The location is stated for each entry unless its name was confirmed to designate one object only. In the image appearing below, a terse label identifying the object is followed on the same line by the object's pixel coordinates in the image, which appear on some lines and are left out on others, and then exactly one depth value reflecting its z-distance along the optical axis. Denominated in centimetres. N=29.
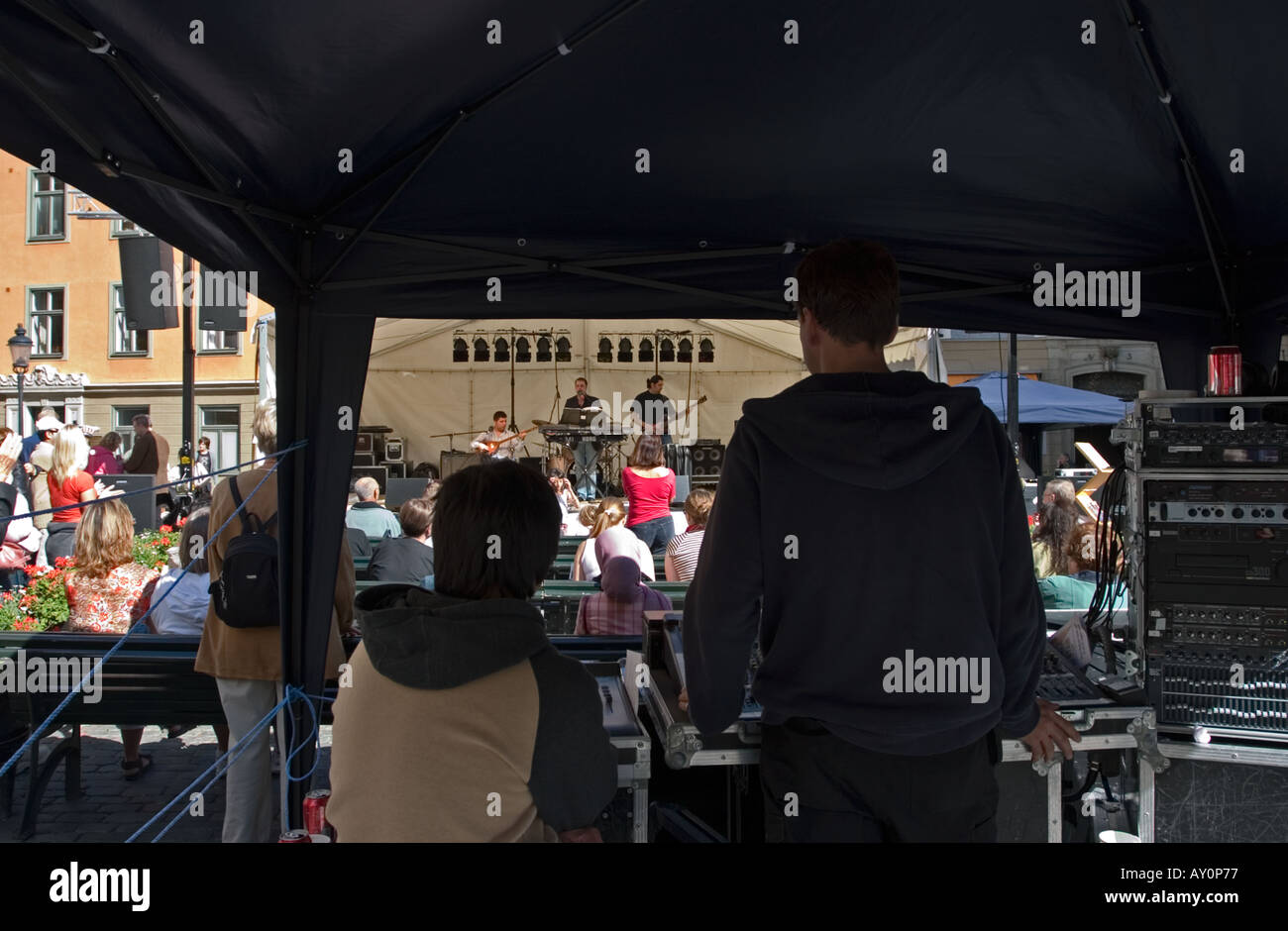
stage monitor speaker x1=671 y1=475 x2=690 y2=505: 1161
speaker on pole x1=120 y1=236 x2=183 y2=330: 874
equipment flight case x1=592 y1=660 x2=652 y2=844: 212
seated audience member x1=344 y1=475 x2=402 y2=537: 704
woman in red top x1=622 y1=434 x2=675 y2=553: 694
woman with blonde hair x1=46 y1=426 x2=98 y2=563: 724
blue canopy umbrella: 1205
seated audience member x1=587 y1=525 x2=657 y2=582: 531
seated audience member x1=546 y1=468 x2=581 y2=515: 898
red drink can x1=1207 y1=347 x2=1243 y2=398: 278
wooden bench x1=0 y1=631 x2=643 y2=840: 412
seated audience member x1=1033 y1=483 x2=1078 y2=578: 489
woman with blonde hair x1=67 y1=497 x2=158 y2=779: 473
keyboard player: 1373
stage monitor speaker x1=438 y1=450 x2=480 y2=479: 1468
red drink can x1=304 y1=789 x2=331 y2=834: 267
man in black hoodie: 167
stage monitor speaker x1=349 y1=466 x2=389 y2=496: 1335
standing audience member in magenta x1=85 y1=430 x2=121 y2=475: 1122
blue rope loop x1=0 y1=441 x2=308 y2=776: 327
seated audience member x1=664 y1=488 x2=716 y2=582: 561
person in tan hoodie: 151
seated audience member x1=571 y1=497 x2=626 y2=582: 559
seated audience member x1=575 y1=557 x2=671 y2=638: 438
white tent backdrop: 1370
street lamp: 1295
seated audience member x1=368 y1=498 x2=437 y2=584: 532
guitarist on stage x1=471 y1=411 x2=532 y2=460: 1356
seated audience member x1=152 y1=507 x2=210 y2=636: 457
